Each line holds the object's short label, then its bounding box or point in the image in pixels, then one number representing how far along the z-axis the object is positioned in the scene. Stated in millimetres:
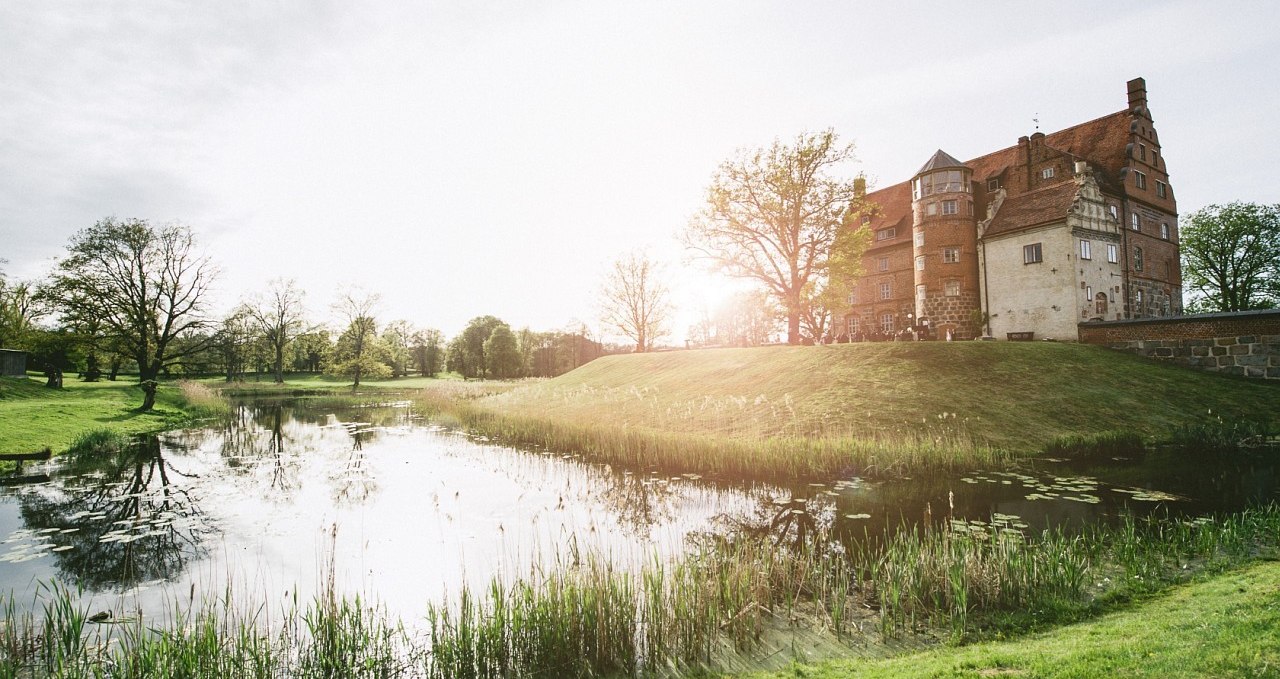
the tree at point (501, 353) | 74750
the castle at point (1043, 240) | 31203
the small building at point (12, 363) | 29797
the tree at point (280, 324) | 61469
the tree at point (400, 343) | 85069
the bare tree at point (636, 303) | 57875
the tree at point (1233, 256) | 45938
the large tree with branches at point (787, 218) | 30906
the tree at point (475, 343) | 81438
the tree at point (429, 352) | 97381
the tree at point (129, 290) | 29500
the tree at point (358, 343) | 58156
